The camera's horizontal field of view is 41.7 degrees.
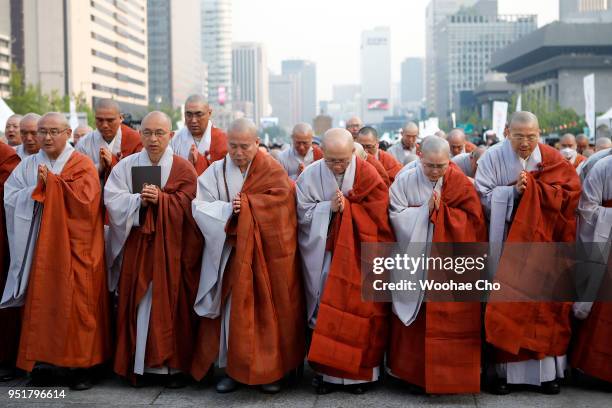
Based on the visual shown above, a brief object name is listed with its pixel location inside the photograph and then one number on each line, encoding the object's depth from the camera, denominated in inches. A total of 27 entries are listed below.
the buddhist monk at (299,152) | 391.5
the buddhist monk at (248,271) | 242.4
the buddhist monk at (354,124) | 469.7
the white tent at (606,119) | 756.3
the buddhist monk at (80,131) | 470.3
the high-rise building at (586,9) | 3866.9
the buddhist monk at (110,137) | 309.1
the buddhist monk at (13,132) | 364.2
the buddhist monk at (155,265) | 250.8
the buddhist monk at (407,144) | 456.1
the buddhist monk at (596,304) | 243.0
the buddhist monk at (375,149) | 367.9
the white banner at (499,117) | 766.5
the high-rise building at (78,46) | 3171.8
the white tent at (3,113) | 578.9
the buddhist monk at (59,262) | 244.8
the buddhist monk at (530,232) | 242.4
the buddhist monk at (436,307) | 239.0
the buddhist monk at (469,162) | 354.3
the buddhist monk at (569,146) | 471.9
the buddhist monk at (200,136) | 331.6
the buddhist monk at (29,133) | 310.8
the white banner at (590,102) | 697.2
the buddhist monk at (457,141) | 410.0
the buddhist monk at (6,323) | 271.1
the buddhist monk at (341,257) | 242.1
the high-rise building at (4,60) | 2984.7
